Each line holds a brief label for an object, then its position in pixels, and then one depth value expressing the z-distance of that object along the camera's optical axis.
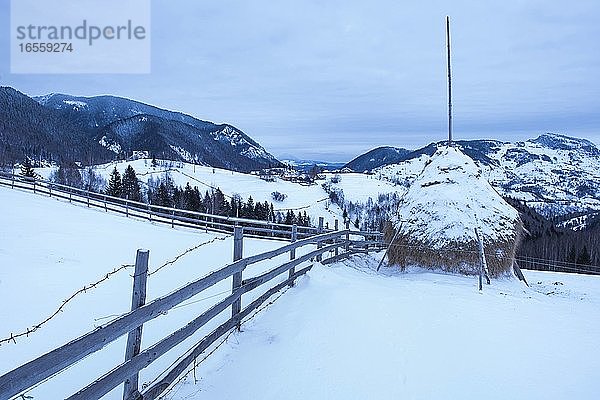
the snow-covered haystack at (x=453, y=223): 13.05
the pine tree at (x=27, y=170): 53.06
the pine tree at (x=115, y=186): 54.00
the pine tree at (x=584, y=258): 57.19
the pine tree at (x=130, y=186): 60.81
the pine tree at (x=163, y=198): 51.56
